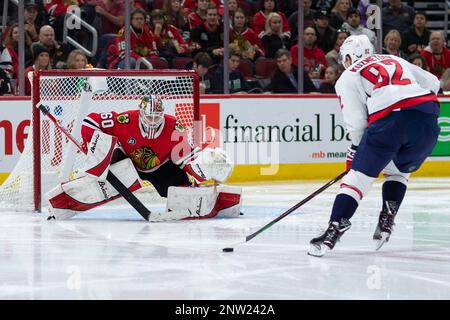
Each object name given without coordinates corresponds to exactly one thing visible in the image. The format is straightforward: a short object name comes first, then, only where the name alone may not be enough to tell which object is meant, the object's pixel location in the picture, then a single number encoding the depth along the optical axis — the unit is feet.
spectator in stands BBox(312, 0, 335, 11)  63.77
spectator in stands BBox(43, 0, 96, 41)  55.93
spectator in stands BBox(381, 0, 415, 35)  63.67
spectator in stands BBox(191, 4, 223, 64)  59.31
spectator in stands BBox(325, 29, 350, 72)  62.08
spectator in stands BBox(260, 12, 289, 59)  61.57
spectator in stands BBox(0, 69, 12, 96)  55.36
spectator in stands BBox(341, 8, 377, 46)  63.05
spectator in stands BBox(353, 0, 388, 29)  62.49
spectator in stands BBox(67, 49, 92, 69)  54.34
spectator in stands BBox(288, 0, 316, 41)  61.11
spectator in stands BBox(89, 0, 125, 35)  56.90
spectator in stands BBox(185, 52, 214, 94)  58.95
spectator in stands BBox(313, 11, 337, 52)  61.93
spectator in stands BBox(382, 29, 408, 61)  62.49
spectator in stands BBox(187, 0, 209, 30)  59.95
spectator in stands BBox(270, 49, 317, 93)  60.54
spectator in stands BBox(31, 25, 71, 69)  54.80
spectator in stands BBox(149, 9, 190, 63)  58.80
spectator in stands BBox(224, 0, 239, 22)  59.90
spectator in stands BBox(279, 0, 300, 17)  61.05
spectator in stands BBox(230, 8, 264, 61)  60.13
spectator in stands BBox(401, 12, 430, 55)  64.49
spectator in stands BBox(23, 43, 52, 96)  54.24
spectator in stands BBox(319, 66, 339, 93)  61.62
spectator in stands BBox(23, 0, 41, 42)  54.75
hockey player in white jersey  32.12
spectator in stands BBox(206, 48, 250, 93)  59.36
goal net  45.75
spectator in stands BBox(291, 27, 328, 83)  61.00
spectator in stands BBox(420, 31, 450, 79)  64.49
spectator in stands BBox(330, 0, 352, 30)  63.51
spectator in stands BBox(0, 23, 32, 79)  54.49
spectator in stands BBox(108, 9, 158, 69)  56.95
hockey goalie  42.09
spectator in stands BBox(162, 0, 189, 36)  59.72
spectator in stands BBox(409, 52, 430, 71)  63.05
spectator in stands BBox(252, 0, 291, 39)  62.08
